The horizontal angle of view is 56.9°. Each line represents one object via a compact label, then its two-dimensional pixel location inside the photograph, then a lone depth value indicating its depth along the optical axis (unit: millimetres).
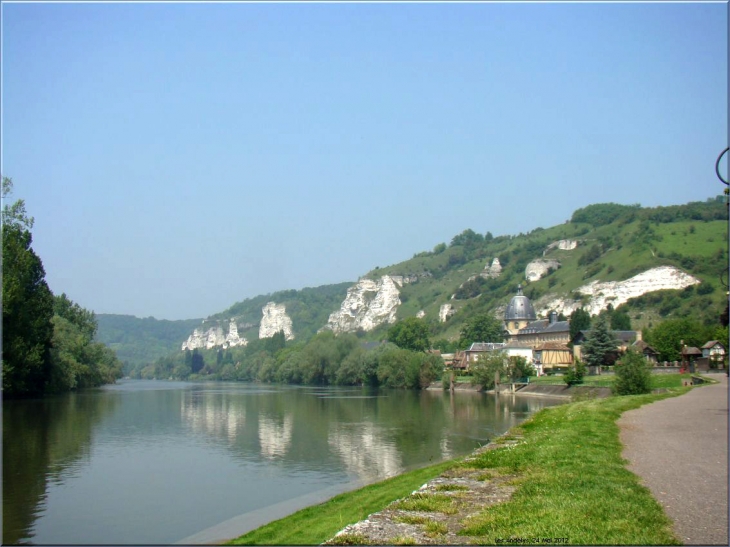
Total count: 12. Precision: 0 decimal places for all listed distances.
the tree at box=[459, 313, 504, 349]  124750
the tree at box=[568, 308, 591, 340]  102625
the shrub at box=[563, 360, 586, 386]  61844
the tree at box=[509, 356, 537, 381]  74625
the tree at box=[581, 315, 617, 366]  74812
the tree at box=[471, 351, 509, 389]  74438
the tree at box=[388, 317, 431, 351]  118625
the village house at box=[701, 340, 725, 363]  68494
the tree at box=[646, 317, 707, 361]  75438
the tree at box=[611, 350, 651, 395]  40156
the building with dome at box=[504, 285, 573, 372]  97250
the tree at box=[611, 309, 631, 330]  103750
